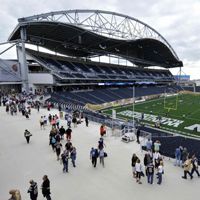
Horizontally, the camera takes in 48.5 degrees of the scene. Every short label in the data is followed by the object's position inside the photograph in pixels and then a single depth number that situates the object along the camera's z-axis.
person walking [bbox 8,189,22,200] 6.60
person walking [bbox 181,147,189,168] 12.20
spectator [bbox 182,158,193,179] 10.89
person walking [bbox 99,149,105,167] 12.08
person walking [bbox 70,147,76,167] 11.84
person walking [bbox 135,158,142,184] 10.36
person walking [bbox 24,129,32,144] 15.30
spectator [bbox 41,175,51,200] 8.51
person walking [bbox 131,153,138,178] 10.83
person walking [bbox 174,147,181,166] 12.08
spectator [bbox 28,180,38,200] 8.19
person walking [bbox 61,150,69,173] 11.03
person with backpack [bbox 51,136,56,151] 13.77
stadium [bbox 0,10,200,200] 31.61
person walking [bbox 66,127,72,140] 15.66
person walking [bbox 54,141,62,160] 12.60
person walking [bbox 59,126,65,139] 15.88
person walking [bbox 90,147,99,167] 11.76
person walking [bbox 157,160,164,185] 10.27
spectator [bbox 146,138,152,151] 13.42
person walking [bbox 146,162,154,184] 10.22
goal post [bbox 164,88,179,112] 46.12
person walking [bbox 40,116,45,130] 18.78
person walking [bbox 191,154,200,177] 10.97
